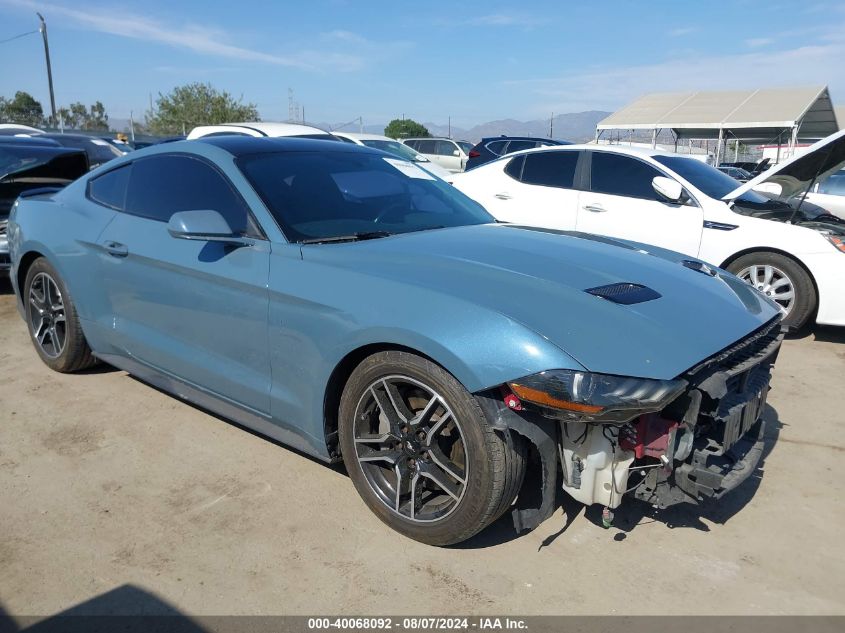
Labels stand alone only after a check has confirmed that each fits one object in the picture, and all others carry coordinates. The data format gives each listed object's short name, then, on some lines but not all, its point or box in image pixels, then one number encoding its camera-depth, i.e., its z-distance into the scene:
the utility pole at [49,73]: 31.50
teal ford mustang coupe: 2.42
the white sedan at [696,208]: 5.56
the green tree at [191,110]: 43.84
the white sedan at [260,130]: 11.25
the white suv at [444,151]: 22.14
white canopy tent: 28.58
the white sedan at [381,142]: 14.20
